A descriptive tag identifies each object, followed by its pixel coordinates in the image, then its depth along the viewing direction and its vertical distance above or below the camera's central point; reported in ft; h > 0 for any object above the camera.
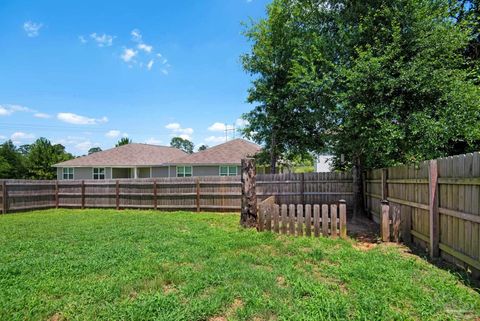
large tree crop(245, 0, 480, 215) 25.21 +7.34
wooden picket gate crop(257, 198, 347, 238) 24.09 -4.94
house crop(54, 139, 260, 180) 77.97 +0.00
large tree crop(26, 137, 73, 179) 122.11 +1.25
